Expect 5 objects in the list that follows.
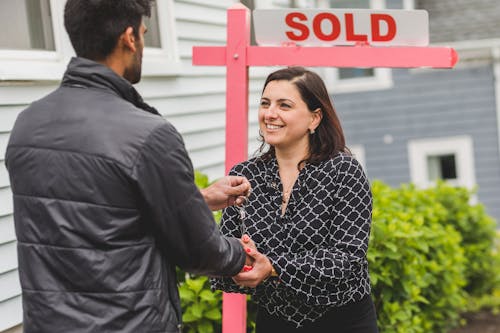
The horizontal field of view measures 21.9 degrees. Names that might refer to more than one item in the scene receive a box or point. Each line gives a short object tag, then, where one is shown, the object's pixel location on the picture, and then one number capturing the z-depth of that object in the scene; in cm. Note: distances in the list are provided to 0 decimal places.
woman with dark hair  476
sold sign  562
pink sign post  568
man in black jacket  348
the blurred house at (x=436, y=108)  2292
